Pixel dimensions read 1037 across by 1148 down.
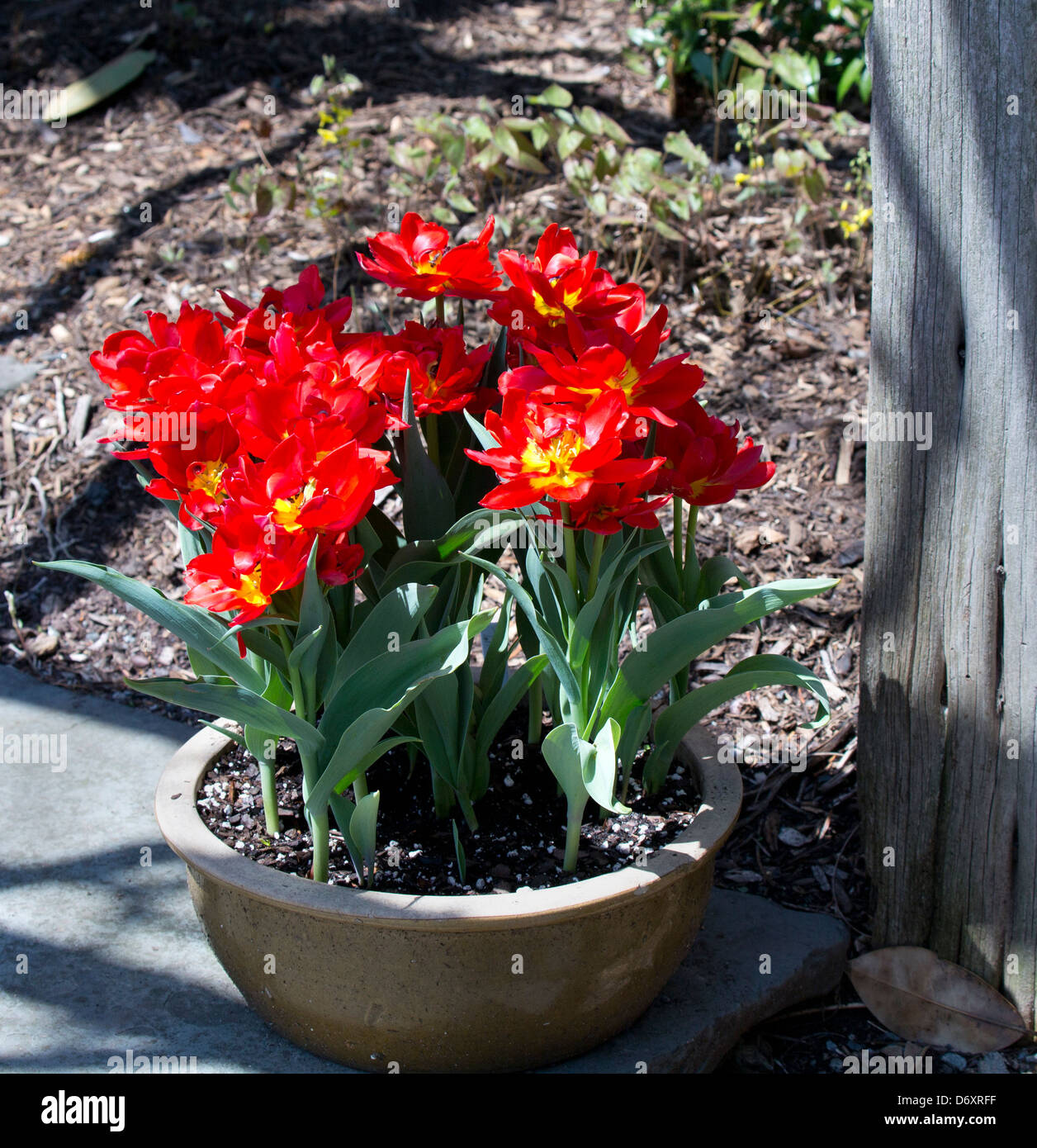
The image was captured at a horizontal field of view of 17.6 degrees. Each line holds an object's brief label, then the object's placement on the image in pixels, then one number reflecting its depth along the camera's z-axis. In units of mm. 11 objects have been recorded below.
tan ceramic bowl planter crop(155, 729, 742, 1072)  2184
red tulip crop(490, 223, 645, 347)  2212
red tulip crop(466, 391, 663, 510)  2112
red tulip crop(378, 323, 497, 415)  2233
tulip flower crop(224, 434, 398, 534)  2109
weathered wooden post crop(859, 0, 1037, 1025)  2240
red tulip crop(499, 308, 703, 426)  2151
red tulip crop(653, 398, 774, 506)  2217
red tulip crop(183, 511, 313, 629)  2098
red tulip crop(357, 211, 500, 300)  2241
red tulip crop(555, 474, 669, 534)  2150
